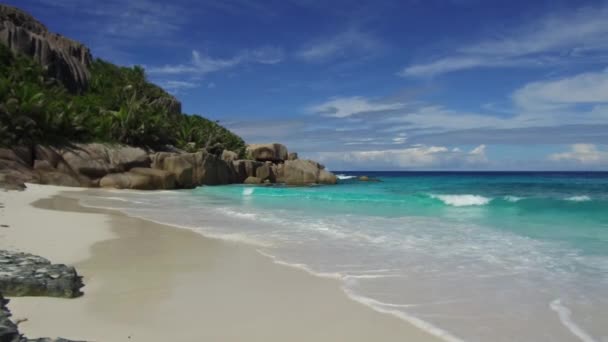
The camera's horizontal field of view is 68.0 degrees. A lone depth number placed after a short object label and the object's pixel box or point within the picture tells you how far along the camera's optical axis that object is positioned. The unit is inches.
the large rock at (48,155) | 1045.2
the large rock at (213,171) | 1496.1
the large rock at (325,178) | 1830.7
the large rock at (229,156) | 1855.3
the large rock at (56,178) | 1004.6
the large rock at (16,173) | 816.4
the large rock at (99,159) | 1096.2
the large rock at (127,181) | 1119.0
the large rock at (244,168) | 1738.4
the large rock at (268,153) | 2130.9
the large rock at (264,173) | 1809.8
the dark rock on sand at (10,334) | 115.6
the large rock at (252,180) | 1740.9
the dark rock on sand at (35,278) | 175.6
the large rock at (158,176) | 1203.2
